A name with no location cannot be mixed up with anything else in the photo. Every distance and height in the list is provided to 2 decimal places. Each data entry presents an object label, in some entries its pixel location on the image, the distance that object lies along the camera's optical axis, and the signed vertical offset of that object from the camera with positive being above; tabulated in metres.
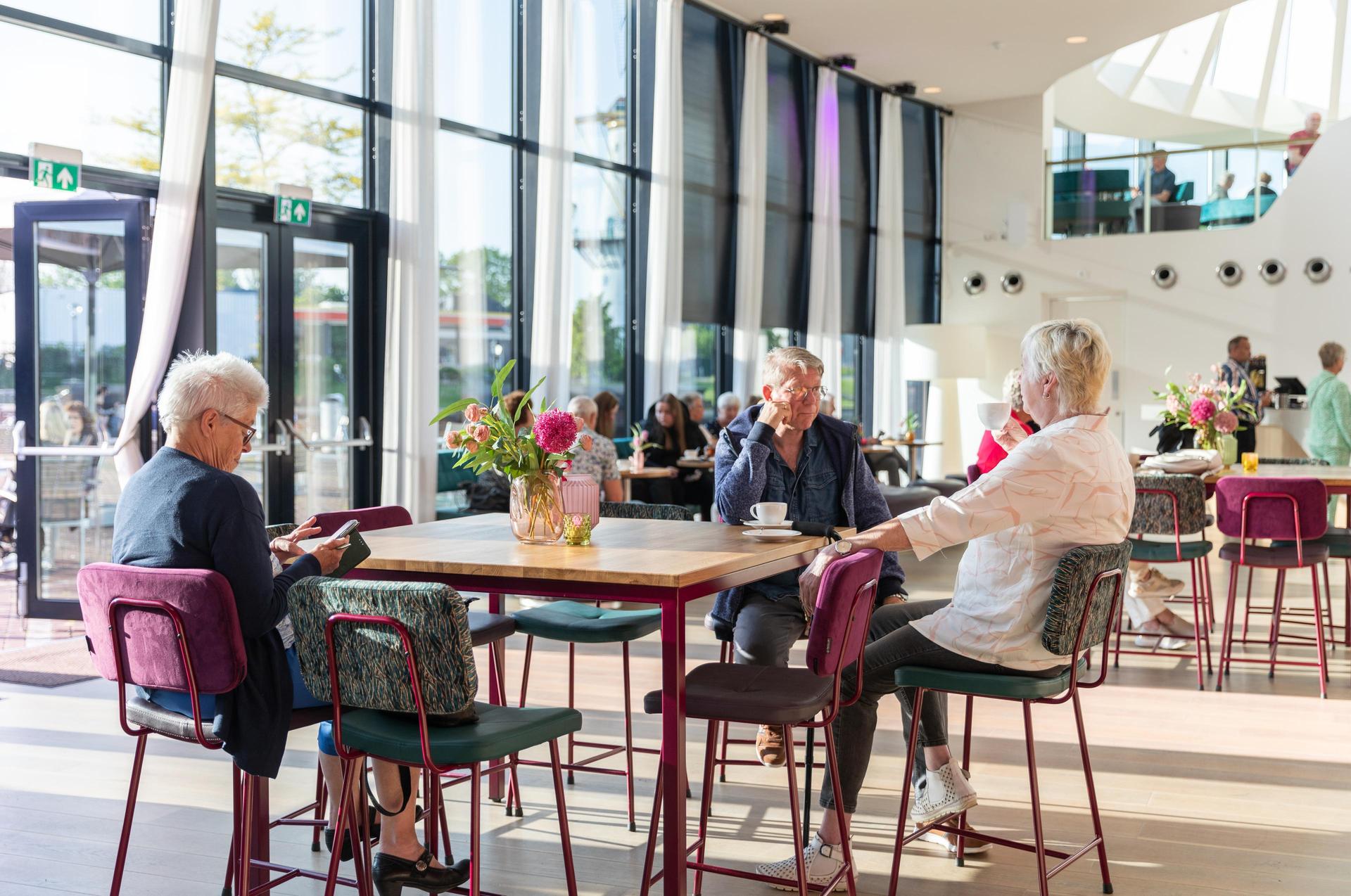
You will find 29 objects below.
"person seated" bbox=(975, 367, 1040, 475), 4.71 -0.15
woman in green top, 8.39 -0.01
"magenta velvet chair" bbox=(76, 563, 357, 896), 2.51 -0.48
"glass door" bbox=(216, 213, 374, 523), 7.02 +0.36
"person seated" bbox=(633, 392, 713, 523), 8.92 -0.25
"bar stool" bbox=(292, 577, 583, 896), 2.34 -0.52
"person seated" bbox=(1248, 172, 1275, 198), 13.20 +2.42
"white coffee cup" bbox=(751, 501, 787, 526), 3.36 -0.28
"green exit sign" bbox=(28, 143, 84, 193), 5.81 +1.14
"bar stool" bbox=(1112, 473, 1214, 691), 5.40 -0.46
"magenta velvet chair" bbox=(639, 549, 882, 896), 2.68 -0.64
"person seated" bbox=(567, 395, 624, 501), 6.84 -0.29
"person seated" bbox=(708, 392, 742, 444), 9.62 +0.01
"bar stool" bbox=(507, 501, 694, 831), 3.63 -0.65
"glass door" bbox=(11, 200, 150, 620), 6.28 +0.23
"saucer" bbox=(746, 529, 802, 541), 3.29 -0.33
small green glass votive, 3.23 -0.32
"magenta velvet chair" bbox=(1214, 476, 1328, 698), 5.21 -0.45
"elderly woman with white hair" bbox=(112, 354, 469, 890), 2.61 -0.30
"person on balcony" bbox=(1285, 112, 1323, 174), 12.85 +2.74
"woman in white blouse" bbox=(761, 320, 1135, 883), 2.87 -0.29
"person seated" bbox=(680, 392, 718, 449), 9.62 +0.01
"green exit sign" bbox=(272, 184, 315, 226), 7.08 +1.17
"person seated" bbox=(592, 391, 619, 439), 7.62 -0.02
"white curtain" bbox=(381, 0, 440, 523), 7.63 +0.79
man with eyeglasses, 3.71 -0.21
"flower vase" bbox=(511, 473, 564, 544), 3.31 -0.27
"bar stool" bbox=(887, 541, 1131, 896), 2.83 -0.56
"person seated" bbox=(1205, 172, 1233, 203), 13.40 +2.42
